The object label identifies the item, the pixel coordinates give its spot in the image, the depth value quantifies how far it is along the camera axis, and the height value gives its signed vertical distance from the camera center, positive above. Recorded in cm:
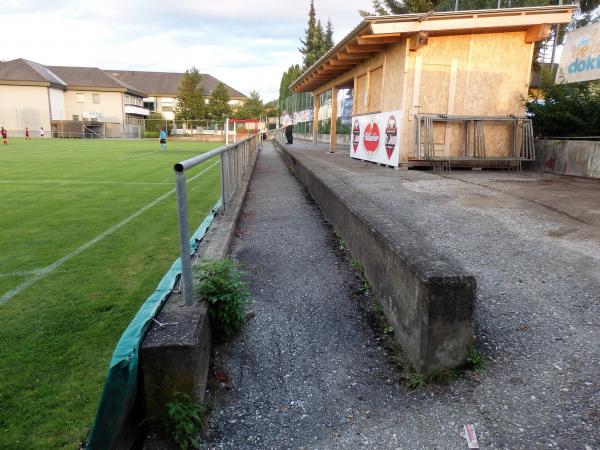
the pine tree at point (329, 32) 7517 +1526
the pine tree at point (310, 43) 7096 +1332
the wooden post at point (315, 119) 2770 +54
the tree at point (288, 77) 7294 +799
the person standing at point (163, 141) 3227 -109
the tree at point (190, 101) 6725 +348
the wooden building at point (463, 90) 1192 +107
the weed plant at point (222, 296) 326 -117
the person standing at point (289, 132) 2653 -24
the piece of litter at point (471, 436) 234 -152
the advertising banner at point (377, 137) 1229 -23
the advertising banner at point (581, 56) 995 +169
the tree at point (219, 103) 6969 +343
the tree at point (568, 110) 1141 +58
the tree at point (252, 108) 8306 +332
